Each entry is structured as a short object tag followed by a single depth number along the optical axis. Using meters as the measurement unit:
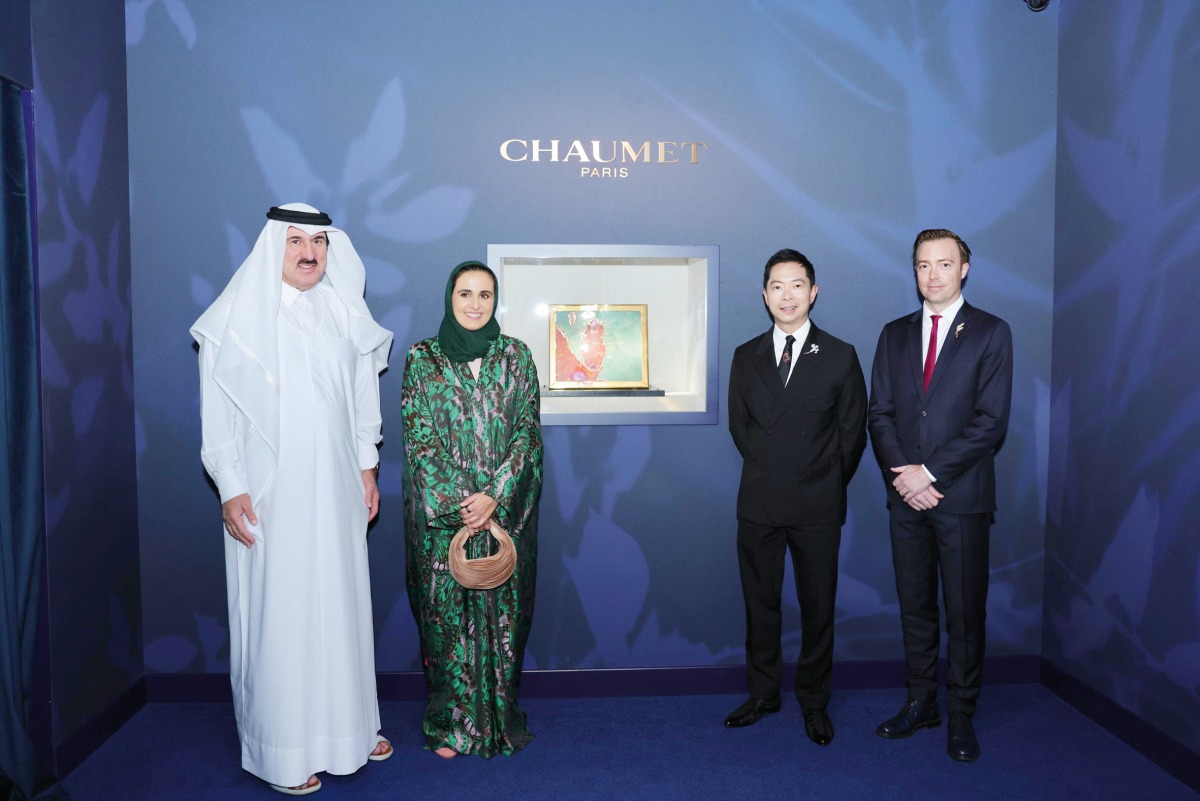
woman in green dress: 2.89
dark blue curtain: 2.42
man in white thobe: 2.66
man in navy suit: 2.88
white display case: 3.40
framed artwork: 3.62
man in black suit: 3.02
